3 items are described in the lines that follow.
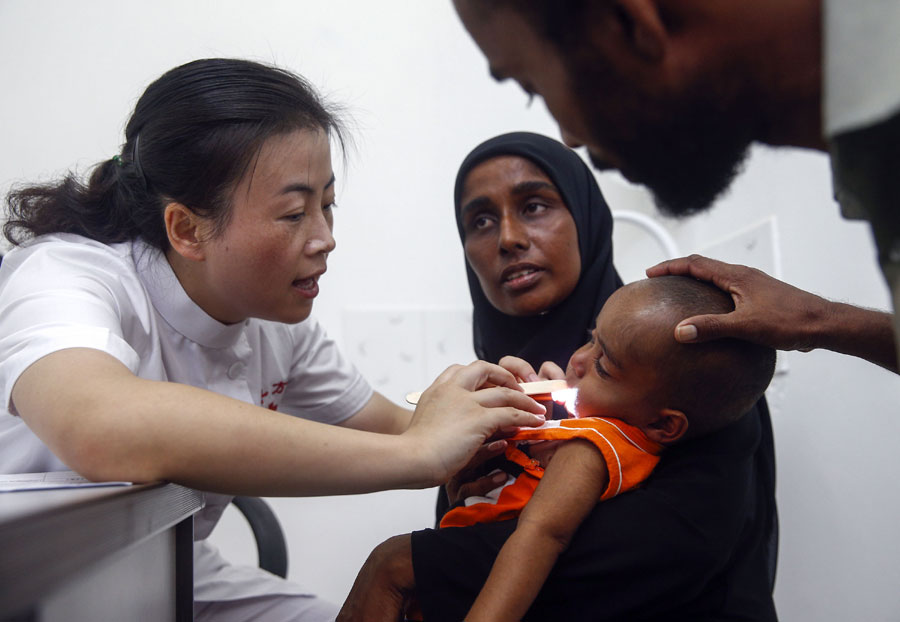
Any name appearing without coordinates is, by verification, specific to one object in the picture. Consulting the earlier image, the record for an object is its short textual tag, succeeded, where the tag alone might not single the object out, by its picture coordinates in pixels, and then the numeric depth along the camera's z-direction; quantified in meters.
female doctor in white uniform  0.78
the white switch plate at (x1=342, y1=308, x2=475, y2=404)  2.20
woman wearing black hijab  0.98
